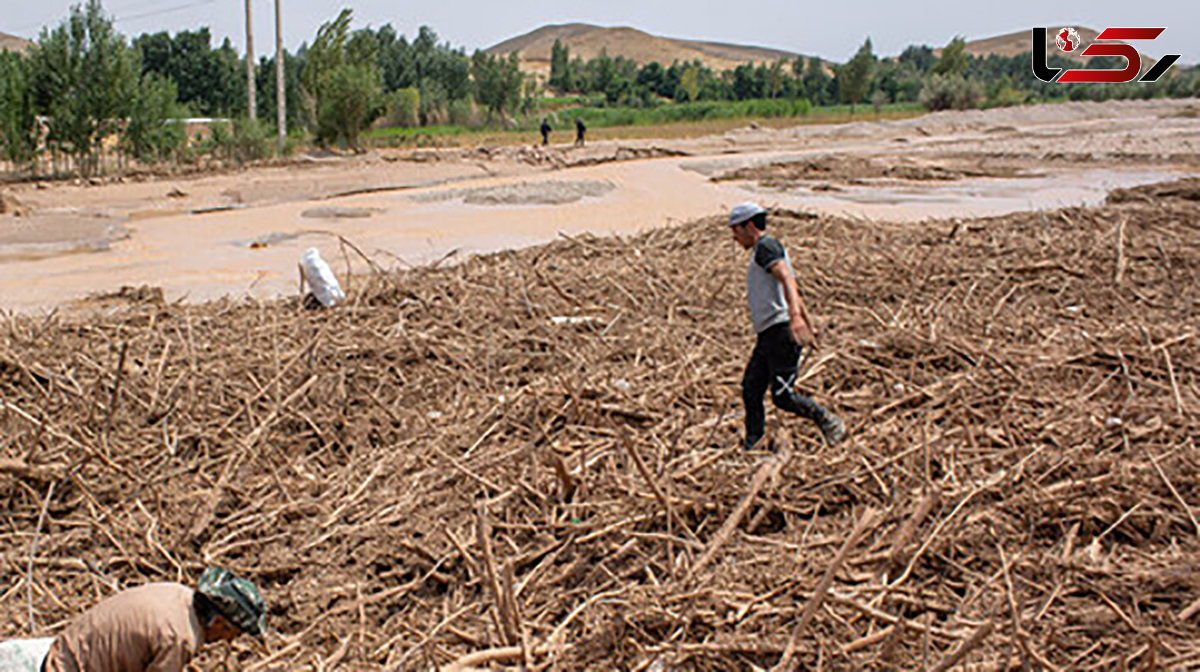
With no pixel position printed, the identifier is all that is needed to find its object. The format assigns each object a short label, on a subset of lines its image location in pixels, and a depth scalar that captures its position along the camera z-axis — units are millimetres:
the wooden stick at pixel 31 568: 4207
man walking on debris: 5074
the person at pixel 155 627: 3408
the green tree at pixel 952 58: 71875
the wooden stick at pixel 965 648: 3041
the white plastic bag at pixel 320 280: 8500
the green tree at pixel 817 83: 81125
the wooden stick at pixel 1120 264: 8828
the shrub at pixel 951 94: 61844
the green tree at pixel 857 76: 69875
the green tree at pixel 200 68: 54750
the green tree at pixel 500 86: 52719
